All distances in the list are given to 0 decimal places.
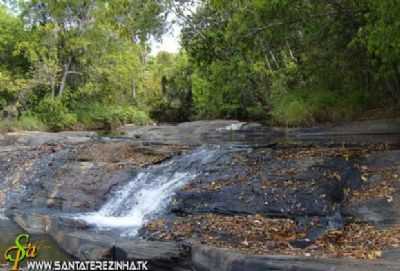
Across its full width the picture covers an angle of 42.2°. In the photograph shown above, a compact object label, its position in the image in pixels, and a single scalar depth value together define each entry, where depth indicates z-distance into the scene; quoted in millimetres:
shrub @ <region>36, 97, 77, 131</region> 31547
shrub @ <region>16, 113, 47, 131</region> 28375
